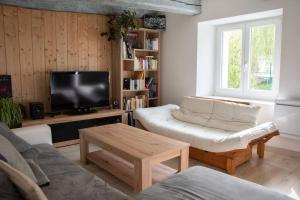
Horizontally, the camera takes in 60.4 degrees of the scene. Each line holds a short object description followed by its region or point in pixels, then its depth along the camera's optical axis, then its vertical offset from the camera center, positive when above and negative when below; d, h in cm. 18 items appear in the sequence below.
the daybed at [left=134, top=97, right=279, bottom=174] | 292 -74
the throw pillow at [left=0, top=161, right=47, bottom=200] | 121 -53
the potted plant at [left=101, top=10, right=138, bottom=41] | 438 +84
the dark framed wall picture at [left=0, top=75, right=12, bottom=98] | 365 -17
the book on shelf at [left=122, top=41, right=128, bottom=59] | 459 +43
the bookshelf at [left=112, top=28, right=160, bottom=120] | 467 +8
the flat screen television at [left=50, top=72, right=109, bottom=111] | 406 -27
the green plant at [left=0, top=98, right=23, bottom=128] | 344 -53
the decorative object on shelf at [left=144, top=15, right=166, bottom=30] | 486 +98
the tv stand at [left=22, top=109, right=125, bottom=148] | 384 -79
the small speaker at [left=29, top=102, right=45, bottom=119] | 381 -53
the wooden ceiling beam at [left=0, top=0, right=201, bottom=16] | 359 +104
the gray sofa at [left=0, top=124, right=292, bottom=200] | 154 -73
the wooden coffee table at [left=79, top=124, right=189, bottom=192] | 237 -77
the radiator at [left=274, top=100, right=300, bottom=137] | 321 -56
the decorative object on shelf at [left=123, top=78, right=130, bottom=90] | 479 -19
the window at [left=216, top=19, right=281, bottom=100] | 391 +23
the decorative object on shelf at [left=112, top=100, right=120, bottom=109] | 470 -57
